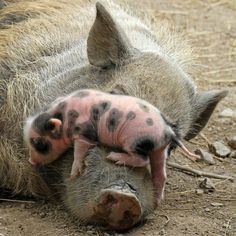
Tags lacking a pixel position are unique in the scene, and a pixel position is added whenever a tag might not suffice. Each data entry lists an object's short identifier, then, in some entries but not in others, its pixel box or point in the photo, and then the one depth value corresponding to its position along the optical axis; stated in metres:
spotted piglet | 6.59
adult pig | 6.58
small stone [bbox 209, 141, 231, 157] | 9.70
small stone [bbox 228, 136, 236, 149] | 9.95
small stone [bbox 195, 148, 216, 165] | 9.48
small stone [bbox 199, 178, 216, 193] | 8.43
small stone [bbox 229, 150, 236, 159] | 9.66
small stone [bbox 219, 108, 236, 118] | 11.08
